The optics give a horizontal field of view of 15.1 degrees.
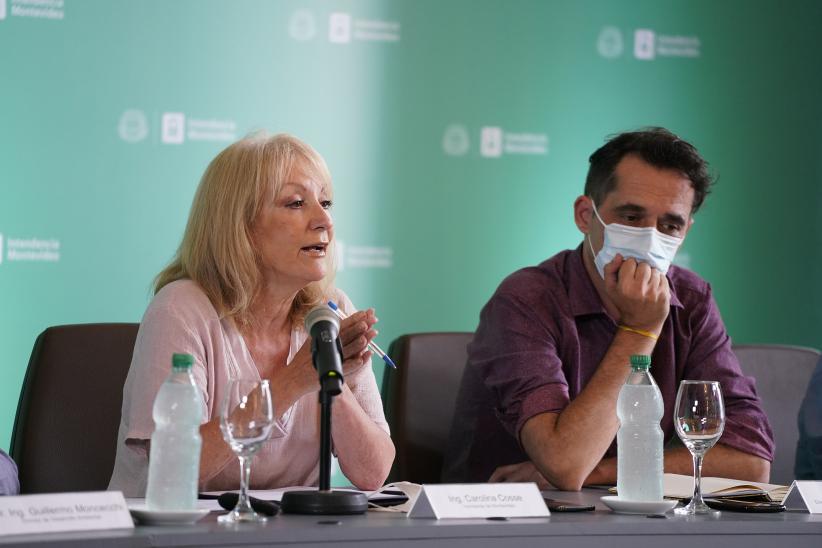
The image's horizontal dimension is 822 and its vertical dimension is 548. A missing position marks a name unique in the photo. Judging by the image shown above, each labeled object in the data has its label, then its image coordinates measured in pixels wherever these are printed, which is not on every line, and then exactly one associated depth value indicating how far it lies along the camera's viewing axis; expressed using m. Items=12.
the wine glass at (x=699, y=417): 4.46
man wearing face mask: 5.04
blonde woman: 4.86
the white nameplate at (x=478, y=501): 4.24
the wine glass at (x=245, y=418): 4.21
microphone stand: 4.26
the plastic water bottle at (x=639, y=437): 4.44
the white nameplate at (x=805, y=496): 4.46
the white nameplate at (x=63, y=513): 4.02
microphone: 4.23
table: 4.02
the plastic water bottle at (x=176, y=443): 4.17
